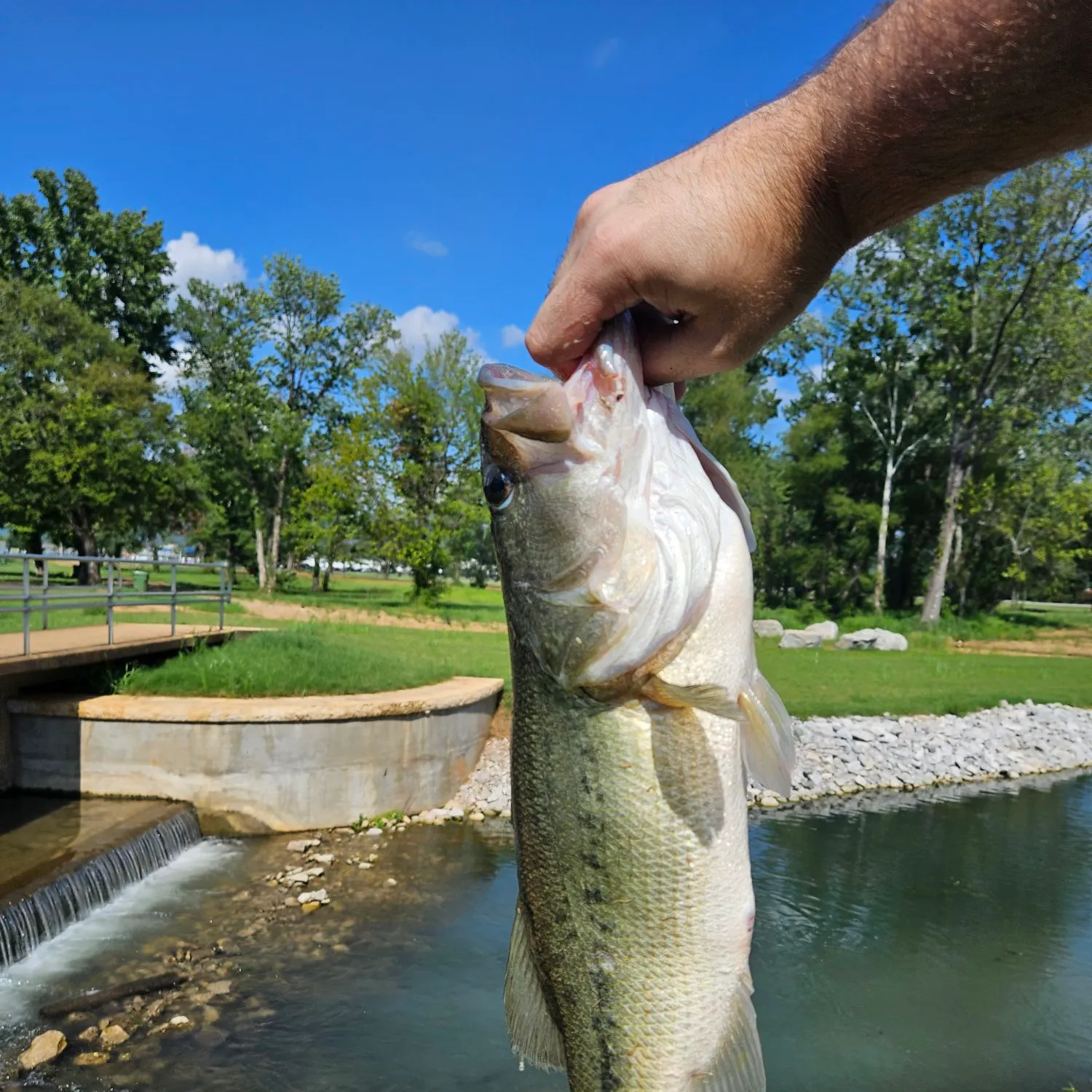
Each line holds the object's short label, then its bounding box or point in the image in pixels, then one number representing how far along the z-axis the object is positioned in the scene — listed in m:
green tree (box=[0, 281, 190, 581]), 33.06
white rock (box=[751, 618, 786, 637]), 29.14
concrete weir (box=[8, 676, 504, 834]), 11.04
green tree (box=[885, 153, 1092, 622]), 31.42
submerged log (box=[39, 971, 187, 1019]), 6.87
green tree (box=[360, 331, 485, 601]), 33.06
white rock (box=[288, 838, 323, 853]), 10.59
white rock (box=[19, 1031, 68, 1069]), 6.20
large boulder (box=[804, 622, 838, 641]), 28.73
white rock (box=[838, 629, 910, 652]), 27.06
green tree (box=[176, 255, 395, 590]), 44.44
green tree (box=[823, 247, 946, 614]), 36.53
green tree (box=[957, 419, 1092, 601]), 36.56
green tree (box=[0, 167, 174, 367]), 40.62
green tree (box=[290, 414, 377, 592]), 33.91
